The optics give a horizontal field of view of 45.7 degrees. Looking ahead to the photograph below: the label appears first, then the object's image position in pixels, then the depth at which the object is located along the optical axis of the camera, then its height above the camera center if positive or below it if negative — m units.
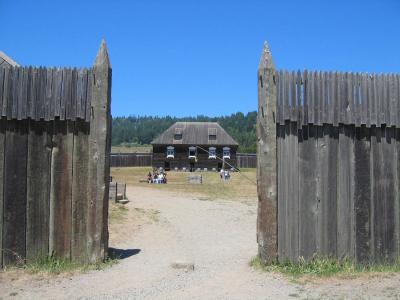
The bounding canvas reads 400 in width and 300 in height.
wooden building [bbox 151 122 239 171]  57.41 +1.48
